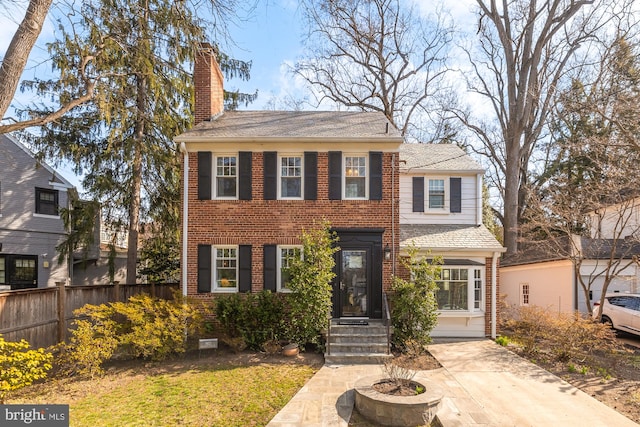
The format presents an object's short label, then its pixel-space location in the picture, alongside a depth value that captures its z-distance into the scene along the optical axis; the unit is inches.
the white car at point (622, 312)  456.4
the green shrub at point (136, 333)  313.4
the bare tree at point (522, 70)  776.3
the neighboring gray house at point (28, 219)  618.2
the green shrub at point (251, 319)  386.3
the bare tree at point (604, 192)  378.0
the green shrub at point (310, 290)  371.6
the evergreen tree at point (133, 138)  528.7
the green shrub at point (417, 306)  382.0
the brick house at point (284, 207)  430.9
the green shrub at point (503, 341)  424.7
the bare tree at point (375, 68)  861.8
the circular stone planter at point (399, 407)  232.1
